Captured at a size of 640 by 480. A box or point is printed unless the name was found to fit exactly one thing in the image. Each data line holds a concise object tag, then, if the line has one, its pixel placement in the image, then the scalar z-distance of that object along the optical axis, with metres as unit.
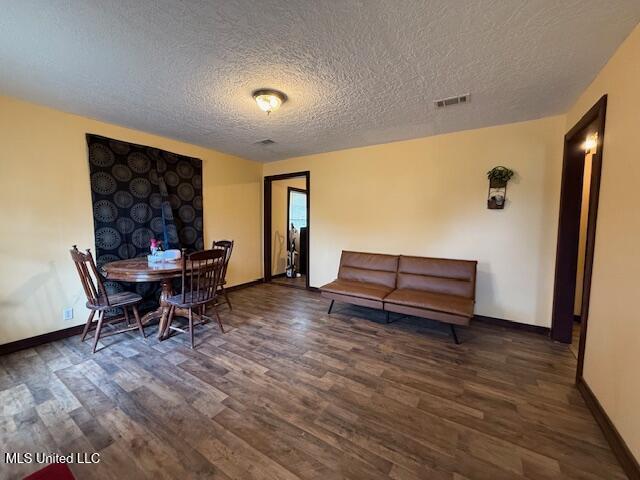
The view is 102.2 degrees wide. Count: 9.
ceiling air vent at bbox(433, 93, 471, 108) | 2.39
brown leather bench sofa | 2.74
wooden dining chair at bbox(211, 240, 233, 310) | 3.07
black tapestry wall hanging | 3.01
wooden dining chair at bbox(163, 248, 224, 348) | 2.58
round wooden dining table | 2.47
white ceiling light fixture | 2.29
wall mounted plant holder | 2.98
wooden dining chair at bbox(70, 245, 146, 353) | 2.46
